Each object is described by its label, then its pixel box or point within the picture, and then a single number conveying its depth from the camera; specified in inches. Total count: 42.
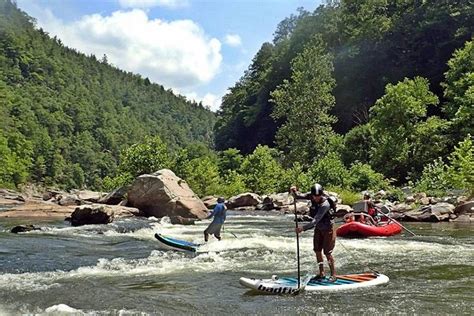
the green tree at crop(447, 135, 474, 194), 1018.7
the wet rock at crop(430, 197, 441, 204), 1055.2
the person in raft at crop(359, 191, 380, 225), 711.1
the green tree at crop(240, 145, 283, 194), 1835.6
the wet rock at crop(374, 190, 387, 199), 1272.4
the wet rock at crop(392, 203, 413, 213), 1021.8
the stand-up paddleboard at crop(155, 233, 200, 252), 568.9
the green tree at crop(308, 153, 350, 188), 1480.1
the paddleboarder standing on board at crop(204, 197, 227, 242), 614.0
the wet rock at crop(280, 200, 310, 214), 1077.1
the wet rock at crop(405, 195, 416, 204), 1103.7
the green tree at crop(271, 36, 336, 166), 2110.0
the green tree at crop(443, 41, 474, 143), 1446.9
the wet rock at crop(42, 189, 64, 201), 1649.1
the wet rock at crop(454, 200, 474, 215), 926.4
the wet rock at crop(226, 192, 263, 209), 1397.4
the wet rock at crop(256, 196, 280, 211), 1315.2
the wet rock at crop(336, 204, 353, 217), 943.0
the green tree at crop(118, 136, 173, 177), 1631.4
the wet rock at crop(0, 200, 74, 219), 1028.5
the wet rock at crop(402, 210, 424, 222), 927.7
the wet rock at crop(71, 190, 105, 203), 1402.2
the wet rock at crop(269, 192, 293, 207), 1324.2
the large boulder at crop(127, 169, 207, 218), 957.2
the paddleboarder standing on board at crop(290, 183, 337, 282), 386.9
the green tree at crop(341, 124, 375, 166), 1883.6
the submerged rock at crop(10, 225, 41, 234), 735.1
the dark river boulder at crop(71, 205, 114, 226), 844.6
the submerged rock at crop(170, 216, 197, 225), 887.1
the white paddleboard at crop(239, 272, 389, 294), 372.8
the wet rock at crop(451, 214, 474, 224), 886.4
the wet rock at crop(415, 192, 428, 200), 1117.9
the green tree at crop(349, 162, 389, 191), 1468.0
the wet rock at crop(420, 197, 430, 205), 1054.0
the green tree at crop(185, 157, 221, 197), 1720.0
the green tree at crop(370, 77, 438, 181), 1574.8
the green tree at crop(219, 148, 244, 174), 2527.1
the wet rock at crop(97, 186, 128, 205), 1194.0
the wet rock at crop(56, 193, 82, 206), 1266.6
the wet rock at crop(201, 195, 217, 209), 1325.0
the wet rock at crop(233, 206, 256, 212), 1347.2
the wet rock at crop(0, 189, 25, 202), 1663.1
